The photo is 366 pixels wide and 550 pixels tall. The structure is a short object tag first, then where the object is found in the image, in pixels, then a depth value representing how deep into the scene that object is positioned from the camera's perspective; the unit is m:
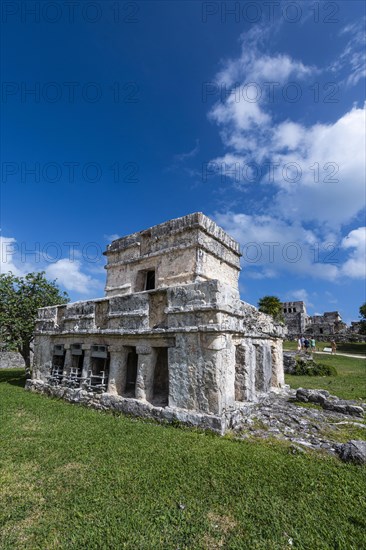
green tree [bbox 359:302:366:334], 39.09
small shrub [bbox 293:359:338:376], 17.44
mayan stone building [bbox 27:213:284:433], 6.64
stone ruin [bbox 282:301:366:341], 38.36
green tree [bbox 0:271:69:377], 14.53
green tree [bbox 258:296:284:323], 34.34
